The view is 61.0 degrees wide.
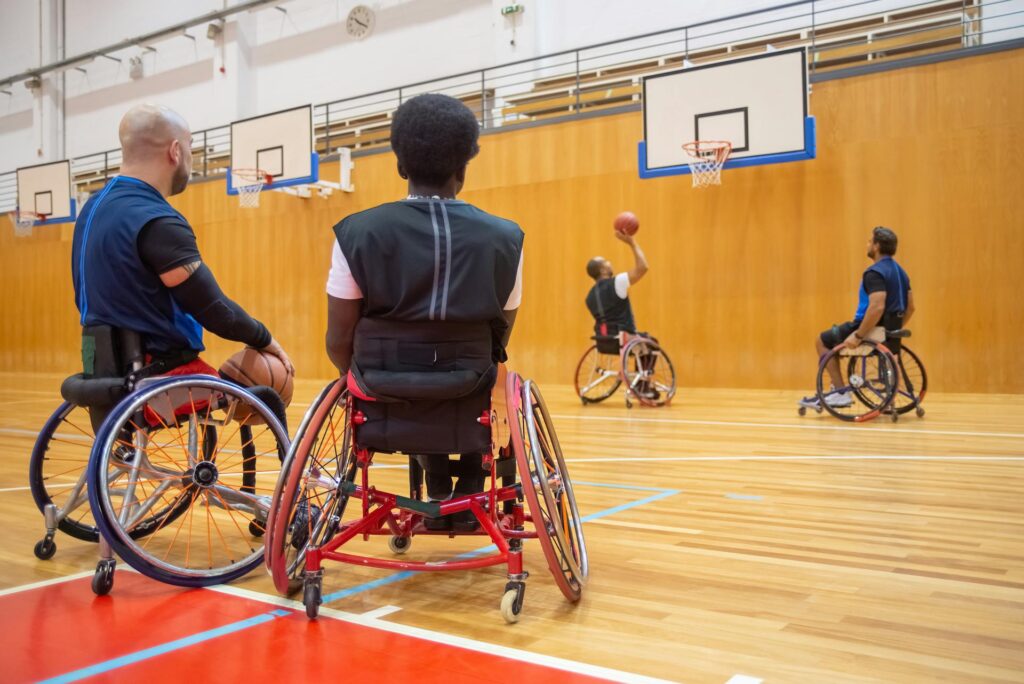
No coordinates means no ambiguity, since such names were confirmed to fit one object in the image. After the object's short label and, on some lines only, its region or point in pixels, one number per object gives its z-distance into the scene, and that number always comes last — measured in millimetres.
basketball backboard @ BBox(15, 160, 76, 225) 12148
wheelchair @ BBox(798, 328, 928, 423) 5297
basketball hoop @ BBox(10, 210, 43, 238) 12517
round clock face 11570
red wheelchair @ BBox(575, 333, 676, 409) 6535
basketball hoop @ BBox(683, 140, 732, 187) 7383
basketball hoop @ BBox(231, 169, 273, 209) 9921
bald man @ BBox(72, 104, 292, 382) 2088
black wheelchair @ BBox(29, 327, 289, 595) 1895
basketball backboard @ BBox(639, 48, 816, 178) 7086
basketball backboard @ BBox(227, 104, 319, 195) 9578
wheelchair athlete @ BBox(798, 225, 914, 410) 5258
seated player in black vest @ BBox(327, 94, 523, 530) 1775
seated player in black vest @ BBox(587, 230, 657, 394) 6512
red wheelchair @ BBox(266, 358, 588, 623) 1732
